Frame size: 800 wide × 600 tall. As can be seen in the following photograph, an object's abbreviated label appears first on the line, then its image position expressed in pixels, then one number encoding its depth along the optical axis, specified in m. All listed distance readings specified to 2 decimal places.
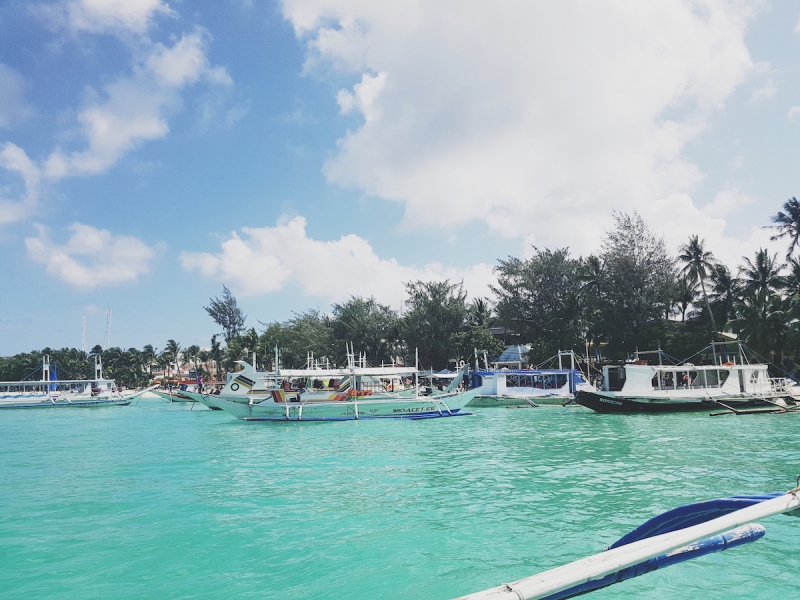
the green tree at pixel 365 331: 66.56
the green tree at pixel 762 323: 41.91
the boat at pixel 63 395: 59.16
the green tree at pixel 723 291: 50.94
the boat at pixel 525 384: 45.31
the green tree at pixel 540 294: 57.09
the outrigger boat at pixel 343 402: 32.97
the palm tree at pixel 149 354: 96.82
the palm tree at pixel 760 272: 49.38
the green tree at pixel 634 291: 50.50
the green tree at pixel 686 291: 52.66
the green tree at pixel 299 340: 69.31
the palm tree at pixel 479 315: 64.56
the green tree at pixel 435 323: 61.12
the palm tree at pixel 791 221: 48.56
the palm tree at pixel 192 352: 96.44
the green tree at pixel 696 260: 51.47
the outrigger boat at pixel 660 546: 2.91
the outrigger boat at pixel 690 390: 33.25
